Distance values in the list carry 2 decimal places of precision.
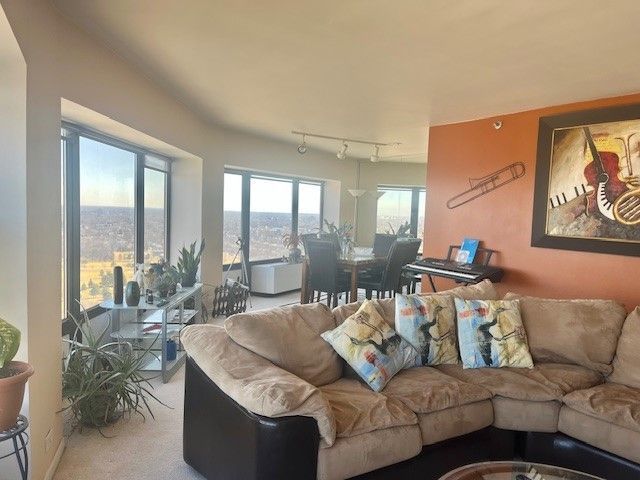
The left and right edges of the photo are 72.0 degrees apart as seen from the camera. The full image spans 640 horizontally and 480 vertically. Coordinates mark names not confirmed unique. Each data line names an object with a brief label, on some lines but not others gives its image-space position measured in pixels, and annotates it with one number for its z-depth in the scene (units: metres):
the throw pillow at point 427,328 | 2.69
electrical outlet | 2.11
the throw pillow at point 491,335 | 2.71
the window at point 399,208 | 8.39
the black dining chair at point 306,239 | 5.55
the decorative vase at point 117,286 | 3.36
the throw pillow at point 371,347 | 2.36
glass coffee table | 1.76
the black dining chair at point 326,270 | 5.32
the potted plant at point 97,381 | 2.55
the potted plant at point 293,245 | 7.11
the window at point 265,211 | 6.38
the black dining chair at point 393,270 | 5.39
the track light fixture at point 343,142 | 5.69
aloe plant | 1.60
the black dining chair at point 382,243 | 6.60
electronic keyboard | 4.03
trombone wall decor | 4.14
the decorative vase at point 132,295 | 3.36
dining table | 5.38
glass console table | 3.41
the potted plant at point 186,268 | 4.31
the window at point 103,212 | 3.13
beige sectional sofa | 1.88
